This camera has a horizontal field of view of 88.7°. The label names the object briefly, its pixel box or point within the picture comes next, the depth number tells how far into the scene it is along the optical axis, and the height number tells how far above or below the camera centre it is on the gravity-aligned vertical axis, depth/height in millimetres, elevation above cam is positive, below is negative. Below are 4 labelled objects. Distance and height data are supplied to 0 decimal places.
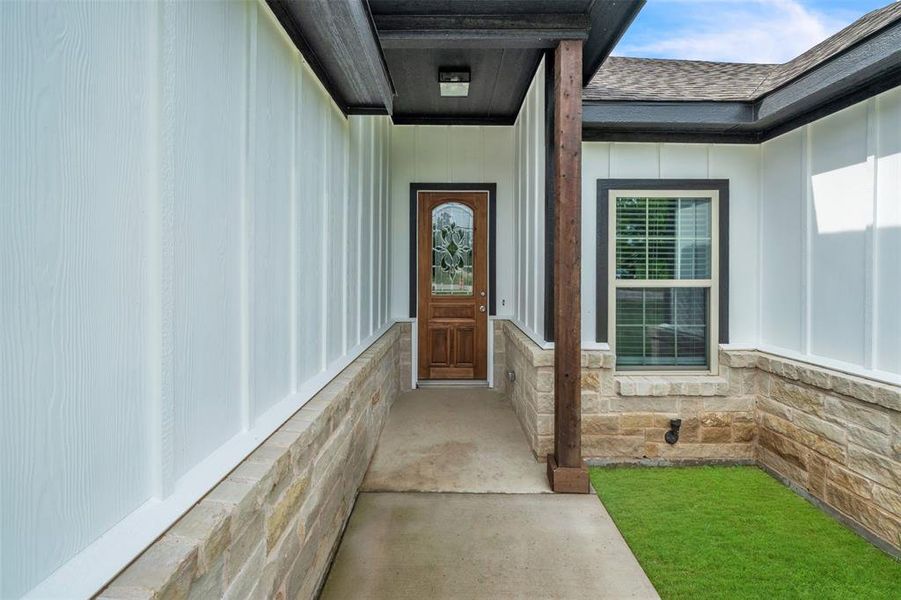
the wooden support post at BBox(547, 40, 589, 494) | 2910 +179
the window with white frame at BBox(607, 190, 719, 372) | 3721 +156
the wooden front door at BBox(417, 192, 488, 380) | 5652 +94
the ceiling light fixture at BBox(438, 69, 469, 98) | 4055 +1908
